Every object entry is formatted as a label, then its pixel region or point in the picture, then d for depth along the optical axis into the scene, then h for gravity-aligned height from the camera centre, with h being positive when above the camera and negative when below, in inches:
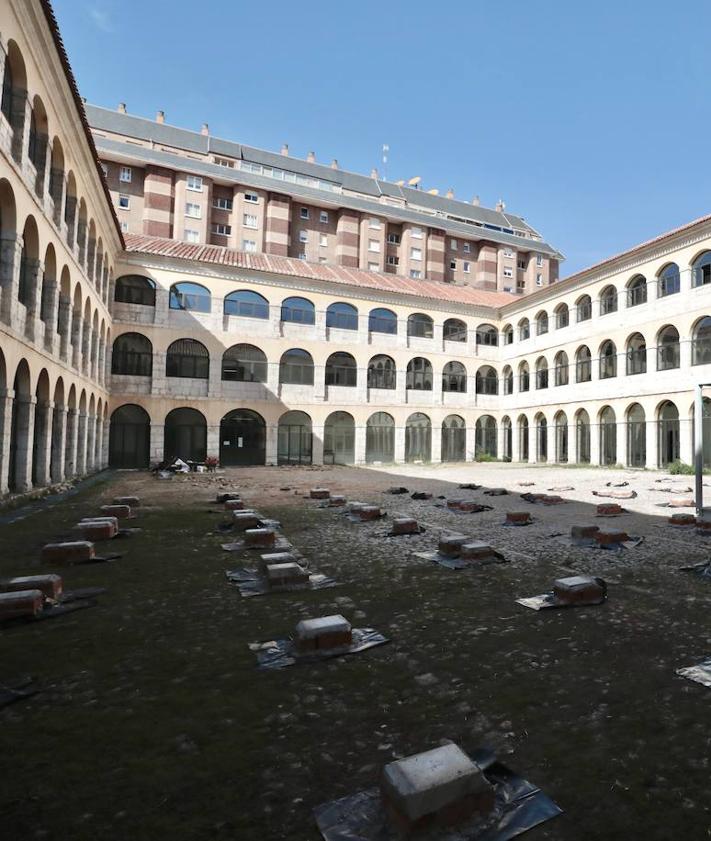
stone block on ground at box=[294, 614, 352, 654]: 133.1 -51.2
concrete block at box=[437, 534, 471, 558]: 244.4 -49.9
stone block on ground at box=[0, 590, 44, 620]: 156.2 -51.9
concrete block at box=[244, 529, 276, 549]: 264.2 -51.8
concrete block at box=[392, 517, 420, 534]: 307.6 -51.5
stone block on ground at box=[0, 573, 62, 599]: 172.9 -50.3
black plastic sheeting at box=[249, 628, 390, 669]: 128.9 -55.6
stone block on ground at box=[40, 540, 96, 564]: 232.2 -52.8
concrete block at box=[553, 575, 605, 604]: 171.2 -49.7
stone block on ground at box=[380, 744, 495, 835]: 72.2 -50.9
